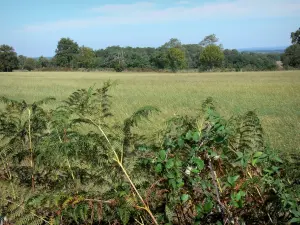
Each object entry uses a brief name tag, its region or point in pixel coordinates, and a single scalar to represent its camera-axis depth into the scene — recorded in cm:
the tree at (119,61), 8302
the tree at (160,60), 10606
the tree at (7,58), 9188
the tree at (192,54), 12200
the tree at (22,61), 10540
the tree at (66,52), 10981
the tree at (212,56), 10478
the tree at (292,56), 8438
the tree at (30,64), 10688
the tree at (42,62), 11709
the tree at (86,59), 10546
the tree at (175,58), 10281
